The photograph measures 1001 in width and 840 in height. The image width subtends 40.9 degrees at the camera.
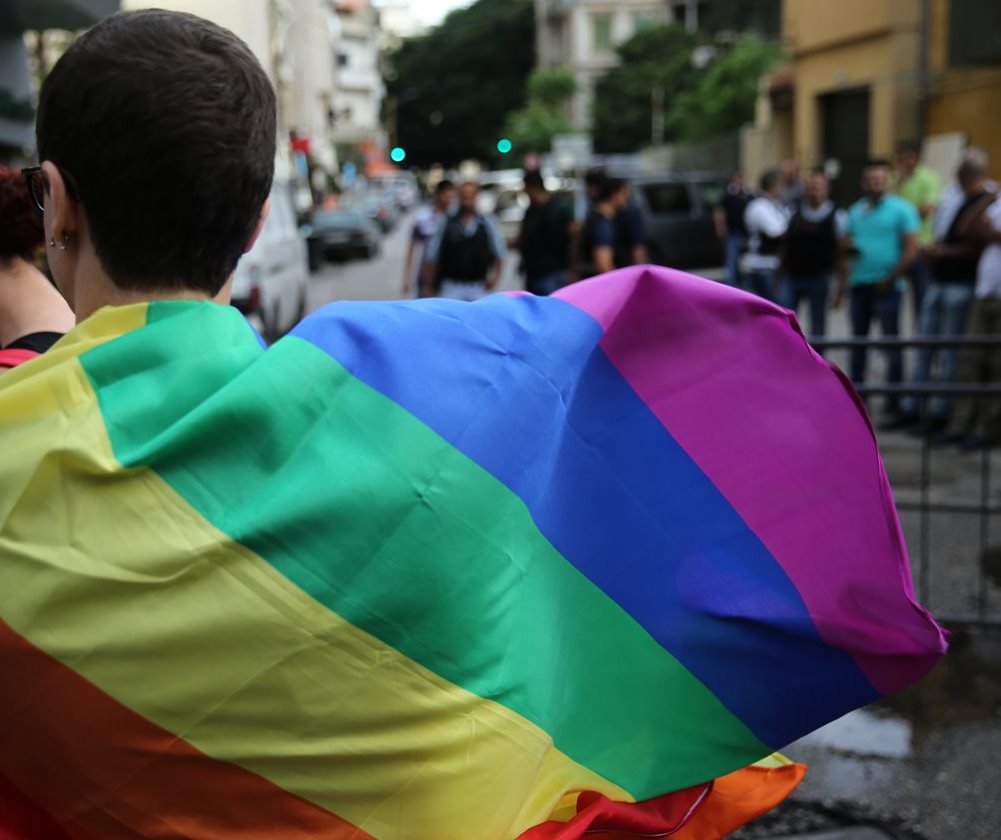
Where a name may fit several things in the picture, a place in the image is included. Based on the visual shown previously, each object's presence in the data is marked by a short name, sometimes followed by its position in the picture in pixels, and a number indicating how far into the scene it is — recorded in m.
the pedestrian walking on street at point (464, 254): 10.73
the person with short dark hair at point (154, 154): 1.52
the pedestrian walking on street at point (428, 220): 12.93
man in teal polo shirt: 10.46
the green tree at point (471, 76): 92.88
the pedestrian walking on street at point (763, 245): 13.68
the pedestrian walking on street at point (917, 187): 12.35
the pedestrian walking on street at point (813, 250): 11.23
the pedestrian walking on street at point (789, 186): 16.08
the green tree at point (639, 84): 63.44
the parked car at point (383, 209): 48.88
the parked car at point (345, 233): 34.19
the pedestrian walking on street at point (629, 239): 10.54
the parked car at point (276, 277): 11.80
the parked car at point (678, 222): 19.66
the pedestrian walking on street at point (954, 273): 9.27
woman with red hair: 2.67
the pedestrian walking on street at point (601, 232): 10.16
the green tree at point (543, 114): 67.25
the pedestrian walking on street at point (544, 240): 10.88
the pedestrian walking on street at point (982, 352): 8.85
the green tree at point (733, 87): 38.25
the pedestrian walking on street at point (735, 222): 17.05
